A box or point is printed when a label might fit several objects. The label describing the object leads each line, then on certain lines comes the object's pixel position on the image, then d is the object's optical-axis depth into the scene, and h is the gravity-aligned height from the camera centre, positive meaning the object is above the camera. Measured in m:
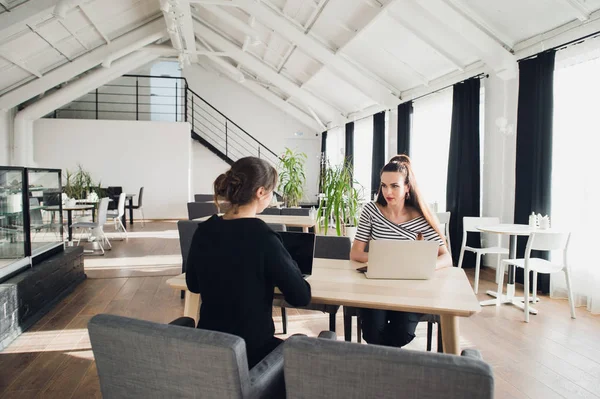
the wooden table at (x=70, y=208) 6.22 -0.29
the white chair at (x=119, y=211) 7.41 -0.40
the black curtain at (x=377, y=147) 8.73 +0.89
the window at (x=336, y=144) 11.39 +1.27
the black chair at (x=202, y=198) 7.66 -0.16
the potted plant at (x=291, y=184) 5.52 +0.08
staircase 11.77 +2.17
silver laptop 1.79 -0.29
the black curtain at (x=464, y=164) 5.52 +0.36
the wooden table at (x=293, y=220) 4.18 -0.31
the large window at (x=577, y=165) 3.95 +0.26
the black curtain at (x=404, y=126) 7.51 +1.13
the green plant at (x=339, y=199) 3.54 -0.07
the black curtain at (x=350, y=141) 10.64 +1.22
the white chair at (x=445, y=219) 5.22 -0.34
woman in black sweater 1.37 -0.26
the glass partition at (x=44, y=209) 3.67 -0.20
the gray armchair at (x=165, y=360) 1.01 -0.41
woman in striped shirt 2.35 -0.14
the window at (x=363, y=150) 9.95 +0.97
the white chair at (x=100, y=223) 6.15 -0.49
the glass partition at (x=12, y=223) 3.20 -0.27
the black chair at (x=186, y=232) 3.50 -0.35
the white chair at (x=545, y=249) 3.54 -0.52
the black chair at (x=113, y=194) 9.38 -0.12
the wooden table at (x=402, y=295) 1.55 -0.40
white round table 3.84 -0.61
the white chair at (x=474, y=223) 4.64 -0.34
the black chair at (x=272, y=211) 5.01 -0.25
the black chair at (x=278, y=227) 3.19 -0.27
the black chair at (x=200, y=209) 5.76 -0.26
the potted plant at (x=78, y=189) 7.23 -0.01
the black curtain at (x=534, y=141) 4.36 +0.52
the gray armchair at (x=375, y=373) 0.84 -0.37
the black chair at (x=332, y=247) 2.66 -0.35
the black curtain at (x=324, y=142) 12.75 +1.43
